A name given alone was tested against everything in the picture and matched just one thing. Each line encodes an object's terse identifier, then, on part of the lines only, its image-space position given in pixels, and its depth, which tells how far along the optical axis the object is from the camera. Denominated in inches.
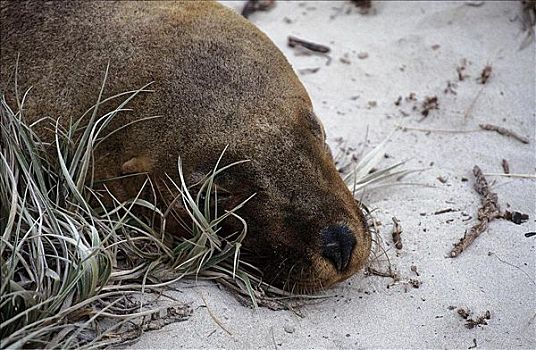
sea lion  259.4
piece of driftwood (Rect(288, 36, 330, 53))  439.5
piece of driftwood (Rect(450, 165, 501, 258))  284.0
